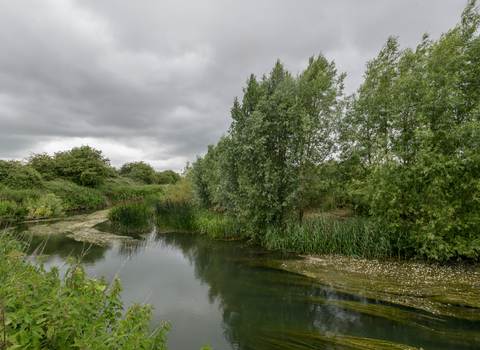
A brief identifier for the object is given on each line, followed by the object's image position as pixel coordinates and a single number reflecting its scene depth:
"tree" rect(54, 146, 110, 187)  26.02
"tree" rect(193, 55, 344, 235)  8.95
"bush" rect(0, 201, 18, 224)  12.80
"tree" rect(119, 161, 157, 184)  49.35
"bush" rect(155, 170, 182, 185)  55.38
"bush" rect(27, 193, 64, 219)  14.44
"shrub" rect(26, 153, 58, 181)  24.31
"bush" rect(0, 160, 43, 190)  18.13
